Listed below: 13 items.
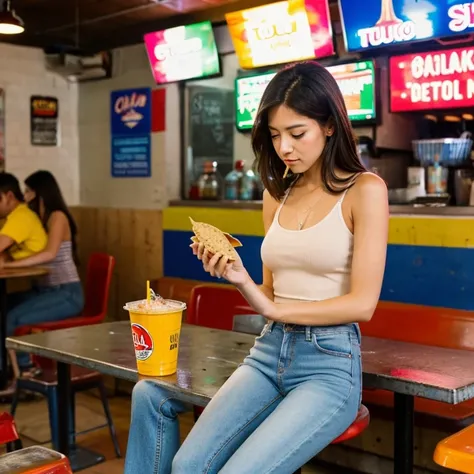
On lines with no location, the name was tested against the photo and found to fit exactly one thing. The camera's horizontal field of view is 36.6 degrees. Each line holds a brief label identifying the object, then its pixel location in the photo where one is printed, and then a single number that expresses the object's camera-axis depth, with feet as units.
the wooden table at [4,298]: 15.35
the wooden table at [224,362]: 7.02
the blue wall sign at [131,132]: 18.90
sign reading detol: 13.29
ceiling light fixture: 14.98
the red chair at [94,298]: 15.49
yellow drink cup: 7.37
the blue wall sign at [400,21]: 12.48
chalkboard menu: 18.75
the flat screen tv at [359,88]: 14.40
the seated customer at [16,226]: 16.53
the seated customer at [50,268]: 16.44
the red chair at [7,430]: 8.33
